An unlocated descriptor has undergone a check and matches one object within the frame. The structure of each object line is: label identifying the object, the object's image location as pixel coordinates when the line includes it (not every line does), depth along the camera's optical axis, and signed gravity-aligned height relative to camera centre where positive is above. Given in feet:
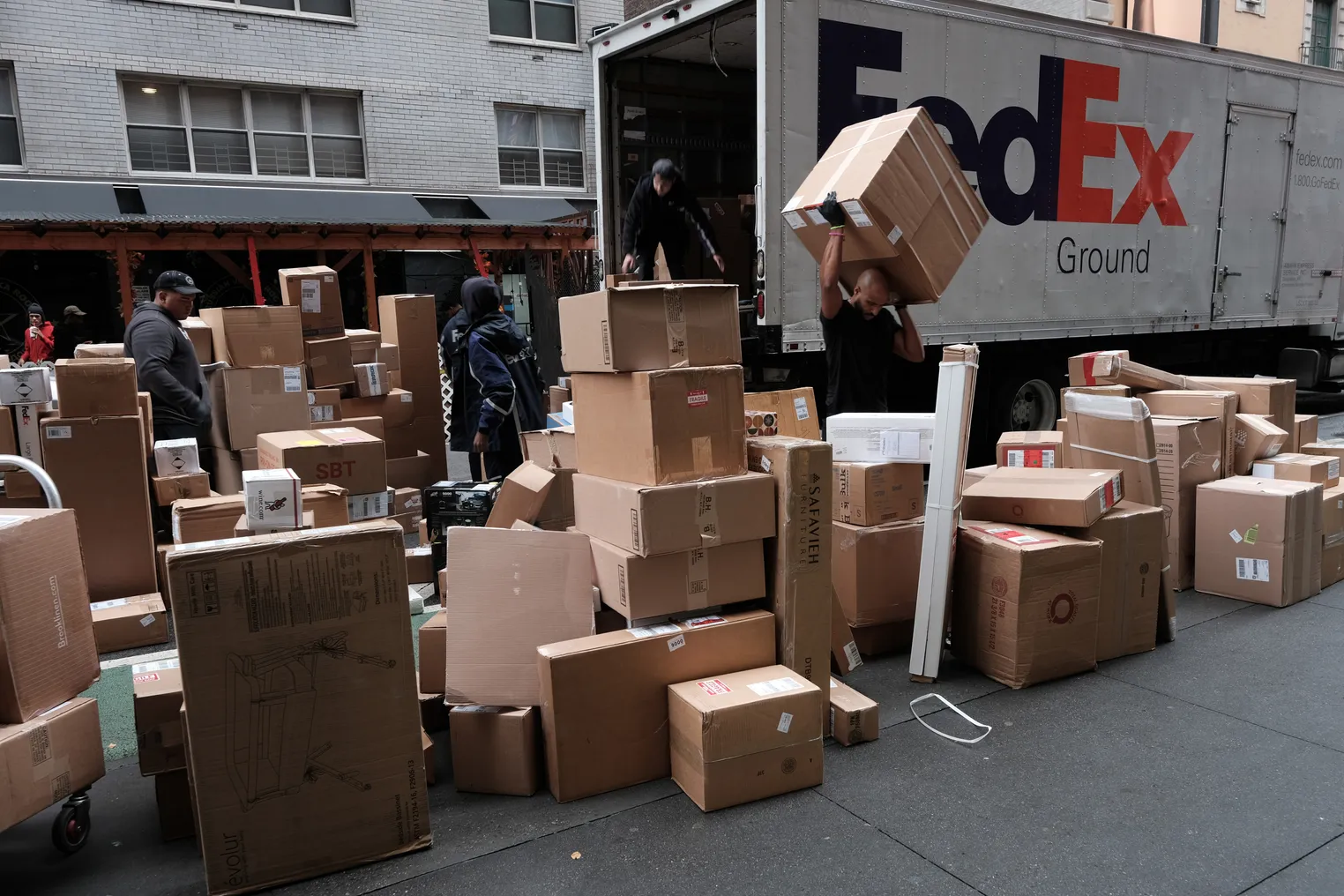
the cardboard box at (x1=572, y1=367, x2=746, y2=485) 10.58 -1.31
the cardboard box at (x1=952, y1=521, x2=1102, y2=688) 12.60 -4.20
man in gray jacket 18.71 -0.64
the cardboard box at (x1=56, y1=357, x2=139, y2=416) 16.10 -1.03
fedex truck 20.43 +4.25
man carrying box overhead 15.46 -0.59
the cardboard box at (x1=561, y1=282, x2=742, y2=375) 10.63 -0.14
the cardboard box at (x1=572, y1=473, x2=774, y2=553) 10.39 -2.34
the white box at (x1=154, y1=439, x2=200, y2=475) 18.03 -2.58
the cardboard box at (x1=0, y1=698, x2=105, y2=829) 8.34 -4.14
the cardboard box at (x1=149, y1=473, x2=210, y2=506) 17.83 -3.17
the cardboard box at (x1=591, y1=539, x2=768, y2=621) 10.59 -3.15
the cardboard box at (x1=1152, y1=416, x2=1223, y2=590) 16.41 -3.06
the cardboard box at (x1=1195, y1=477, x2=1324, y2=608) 15.87 -4.27
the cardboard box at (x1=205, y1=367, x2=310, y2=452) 20.13 -1.75
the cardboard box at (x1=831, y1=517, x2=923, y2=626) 13.66 -3.98
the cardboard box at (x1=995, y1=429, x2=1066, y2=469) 16.62 -2.68
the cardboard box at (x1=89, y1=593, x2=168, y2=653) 15.64 -5.13
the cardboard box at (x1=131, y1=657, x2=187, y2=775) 9.39 -4.18
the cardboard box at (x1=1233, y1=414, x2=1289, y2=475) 17.65 -2.73
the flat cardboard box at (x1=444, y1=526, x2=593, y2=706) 10.56 -3.44
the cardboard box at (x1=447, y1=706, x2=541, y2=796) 10.22 -4.89
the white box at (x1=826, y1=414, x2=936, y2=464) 13.51 -1.92
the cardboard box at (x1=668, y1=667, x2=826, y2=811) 9.80 -4.68
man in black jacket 23.25 +2.40
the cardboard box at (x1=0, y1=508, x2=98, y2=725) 8.55 -2.84
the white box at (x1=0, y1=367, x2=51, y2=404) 16.16 -0.97
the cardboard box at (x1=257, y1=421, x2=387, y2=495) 16.69 -2.49
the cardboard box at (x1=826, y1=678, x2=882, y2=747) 11.42 -5.17
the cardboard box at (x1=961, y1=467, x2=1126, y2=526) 13.08 -2.83
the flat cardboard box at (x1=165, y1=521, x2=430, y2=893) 8.31 -3.57
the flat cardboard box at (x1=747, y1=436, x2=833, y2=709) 11.07 -2.98
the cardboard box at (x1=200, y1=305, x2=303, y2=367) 20.15 -0.22
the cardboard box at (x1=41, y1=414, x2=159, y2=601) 16.26 -3.01
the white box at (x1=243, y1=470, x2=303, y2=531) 9.63 -1.88
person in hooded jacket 19.57 -1.44
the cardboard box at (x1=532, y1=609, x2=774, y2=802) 10.05 -4.25
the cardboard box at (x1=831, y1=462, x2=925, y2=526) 13.62 -2.77
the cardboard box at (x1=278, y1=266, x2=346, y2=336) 22.65 +0.70
